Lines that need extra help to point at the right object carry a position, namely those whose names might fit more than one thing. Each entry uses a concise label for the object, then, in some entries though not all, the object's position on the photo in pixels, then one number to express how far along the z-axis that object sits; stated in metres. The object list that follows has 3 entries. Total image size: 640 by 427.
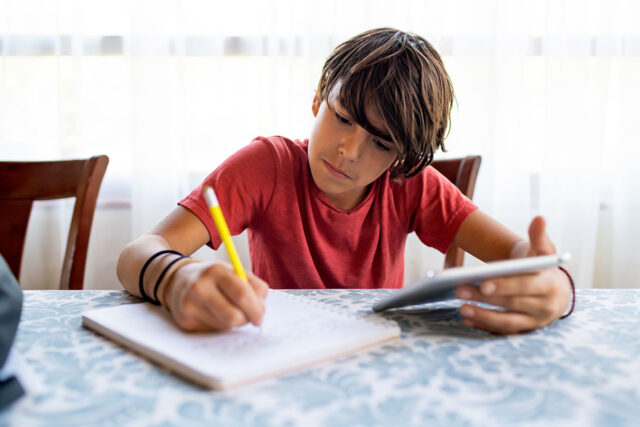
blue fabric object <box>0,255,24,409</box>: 0.38
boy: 0.63
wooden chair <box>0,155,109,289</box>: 0.93
